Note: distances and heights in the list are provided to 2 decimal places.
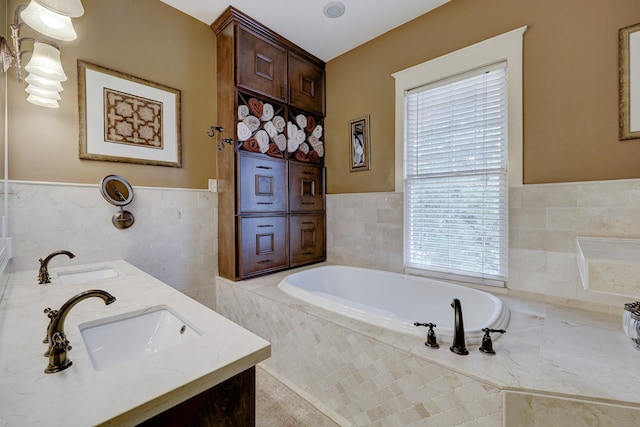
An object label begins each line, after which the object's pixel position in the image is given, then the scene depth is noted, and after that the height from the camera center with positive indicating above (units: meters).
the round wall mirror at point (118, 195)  1.89 +0.10
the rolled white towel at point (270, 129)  2.59 +0.79
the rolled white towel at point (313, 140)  3.04 +0.80
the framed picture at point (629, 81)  1.54 +0.75
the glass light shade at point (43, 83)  1.51 +0.75
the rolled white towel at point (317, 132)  3.07 +0.90
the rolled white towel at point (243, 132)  2.36 +0.70
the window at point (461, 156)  1.97 +0.43
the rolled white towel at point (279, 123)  2.67 +0.88
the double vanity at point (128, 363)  0.55 -0.41
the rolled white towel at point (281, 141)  2.67 +0.69
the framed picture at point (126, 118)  1.85 +0.70
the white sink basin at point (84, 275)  1.61 -0.42
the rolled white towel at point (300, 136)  2.87 +0.80
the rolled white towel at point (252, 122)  2.41 +0.80
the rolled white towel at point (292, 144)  2.79 +0.69
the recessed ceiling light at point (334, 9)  2.23 +1.73
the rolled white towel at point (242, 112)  2.37 +0.88
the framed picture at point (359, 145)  2.77 +0.68
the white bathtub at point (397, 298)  1.48 -0.69
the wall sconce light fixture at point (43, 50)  1.23 +0.86
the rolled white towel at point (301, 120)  2.90 +0.98
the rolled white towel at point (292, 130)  2.78 +0.83
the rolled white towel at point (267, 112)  2.56 +0.94
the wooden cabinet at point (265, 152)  2.36 +0.56
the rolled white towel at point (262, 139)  2.50 +0.66
